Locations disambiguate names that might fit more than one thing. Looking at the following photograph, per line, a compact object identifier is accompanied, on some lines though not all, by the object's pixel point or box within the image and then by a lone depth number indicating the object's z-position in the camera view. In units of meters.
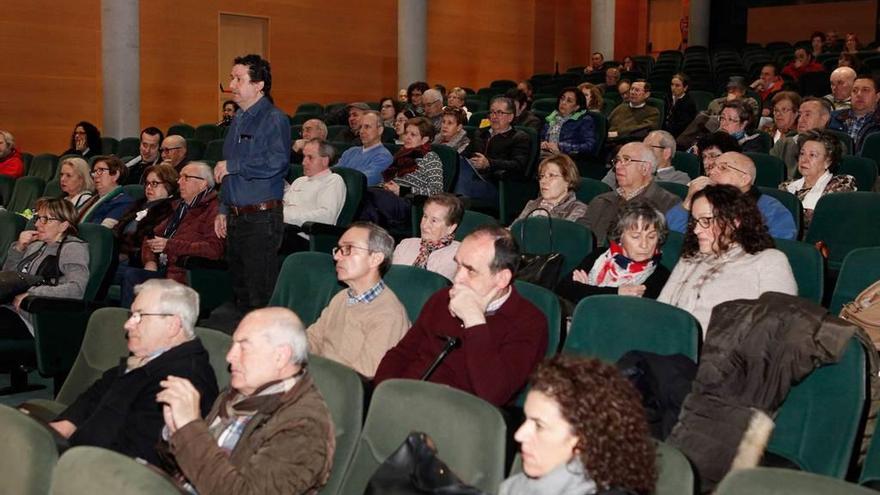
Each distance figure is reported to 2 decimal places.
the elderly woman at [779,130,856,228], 5.00
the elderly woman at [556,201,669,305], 3.74
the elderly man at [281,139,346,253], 5.47
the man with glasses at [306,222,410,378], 3.34
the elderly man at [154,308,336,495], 2.25
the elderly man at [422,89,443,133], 8.20
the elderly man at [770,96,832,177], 6.10
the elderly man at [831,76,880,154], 6.65
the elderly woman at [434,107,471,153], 7.16
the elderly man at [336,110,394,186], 6.41
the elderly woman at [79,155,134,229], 5.90
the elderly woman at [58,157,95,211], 6.15
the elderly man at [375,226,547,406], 2.85
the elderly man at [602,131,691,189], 5.46
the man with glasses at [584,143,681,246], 4.75
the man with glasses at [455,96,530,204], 6.52
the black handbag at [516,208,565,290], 4.00
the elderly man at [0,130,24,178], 8.00
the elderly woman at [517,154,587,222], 4.82
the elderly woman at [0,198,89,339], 4.62
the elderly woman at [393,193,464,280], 4.10
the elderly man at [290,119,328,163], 6.73
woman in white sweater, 3.26
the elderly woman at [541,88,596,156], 7.36
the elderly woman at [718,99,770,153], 6.20
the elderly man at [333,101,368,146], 7.77
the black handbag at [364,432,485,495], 2.05
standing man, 4.34
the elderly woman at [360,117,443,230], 5.81
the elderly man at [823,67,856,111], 7.31
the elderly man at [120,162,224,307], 5.03
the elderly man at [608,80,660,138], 8.05
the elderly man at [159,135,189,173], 6.47
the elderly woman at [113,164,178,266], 5.41
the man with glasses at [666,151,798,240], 4.31
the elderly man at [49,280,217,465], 2.78
